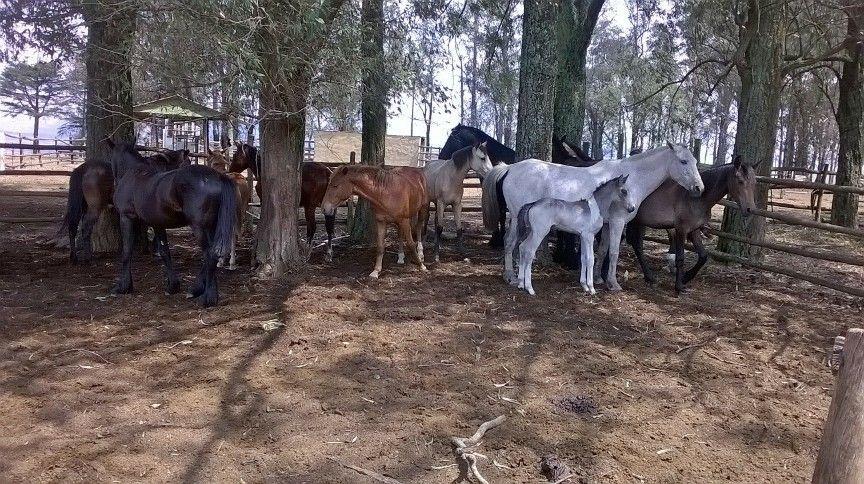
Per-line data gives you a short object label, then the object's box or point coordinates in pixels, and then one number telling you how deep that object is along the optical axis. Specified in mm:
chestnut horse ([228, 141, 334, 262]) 9234
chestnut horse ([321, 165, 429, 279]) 7340
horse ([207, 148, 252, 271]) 7832
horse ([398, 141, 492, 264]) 8984
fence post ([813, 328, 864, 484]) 1941
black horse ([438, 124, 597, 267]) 8266
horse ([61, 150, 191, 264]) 7629
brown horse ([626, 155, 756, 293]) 7078
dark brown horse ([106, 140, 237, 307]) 5883
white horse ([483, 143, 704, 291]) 7152
